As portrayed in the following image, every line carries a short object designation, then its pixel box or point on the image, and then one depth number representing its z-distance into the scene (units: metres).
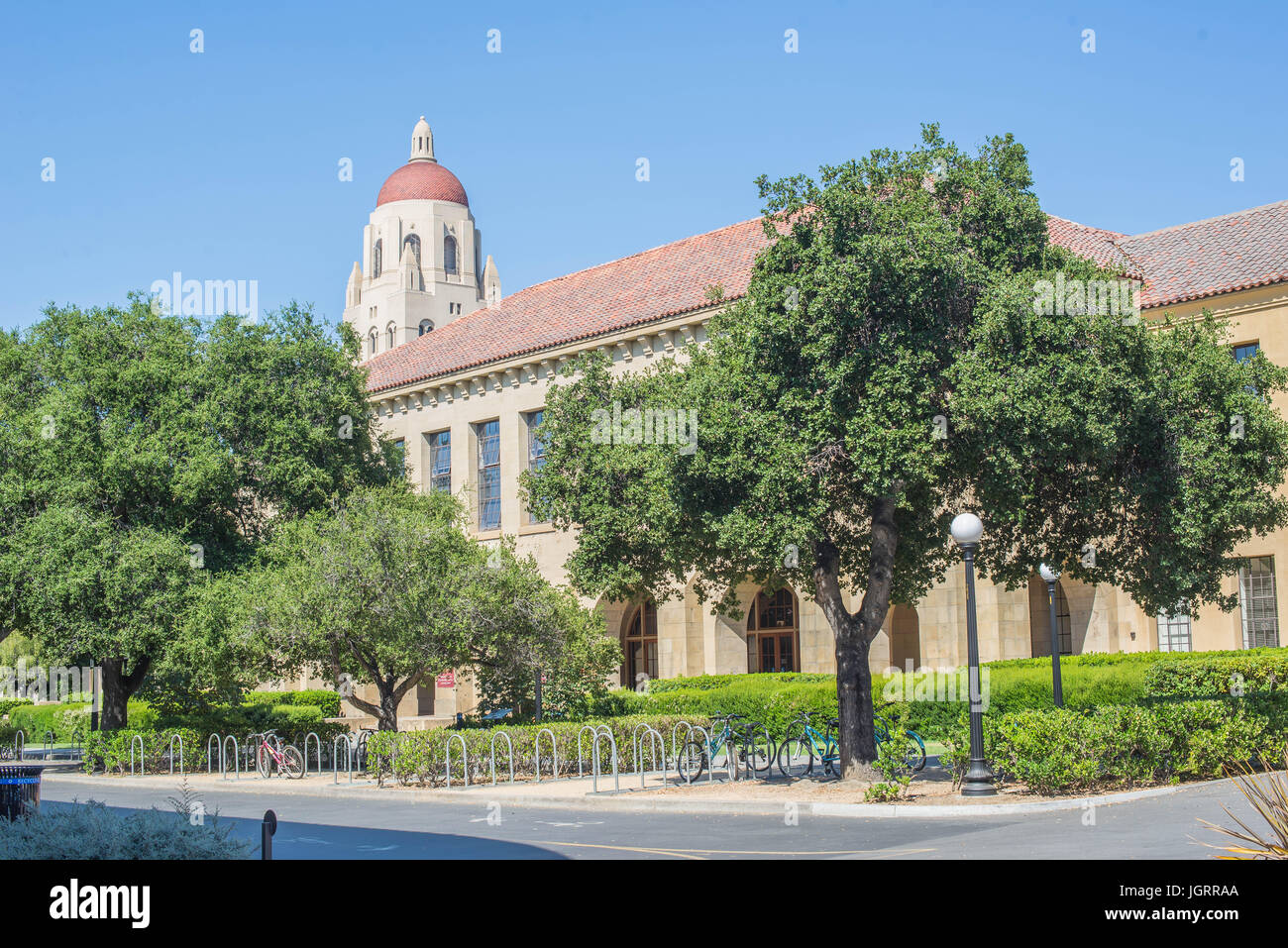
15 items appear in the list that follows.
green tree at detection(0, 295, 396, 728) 27.38
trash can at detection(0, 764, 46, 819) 11.65
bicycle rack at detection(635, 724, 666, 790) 23.06
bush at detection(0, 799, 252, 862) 8.80
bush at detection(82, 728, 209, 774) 28.69
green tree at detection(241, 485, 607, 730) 23.53
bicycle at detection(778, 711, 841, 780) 20.70
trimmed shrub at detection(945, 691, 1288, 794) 16.20
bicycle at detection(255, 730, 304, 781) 25.06
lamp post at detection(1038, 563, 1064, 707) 21.27
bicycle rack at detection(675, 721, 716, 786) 20.21
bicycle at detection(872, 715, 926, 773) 19.41
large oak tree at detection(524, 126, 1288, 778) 16.59
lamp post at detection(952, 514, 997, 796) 16.20
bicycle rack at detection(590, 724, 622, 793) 19.16
